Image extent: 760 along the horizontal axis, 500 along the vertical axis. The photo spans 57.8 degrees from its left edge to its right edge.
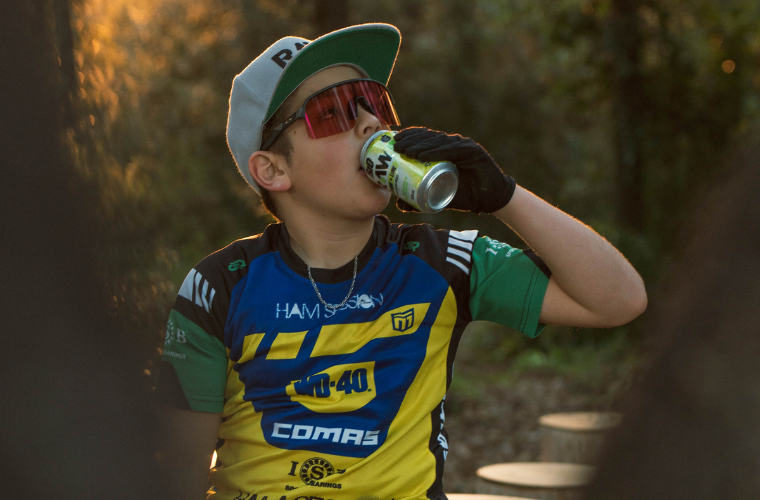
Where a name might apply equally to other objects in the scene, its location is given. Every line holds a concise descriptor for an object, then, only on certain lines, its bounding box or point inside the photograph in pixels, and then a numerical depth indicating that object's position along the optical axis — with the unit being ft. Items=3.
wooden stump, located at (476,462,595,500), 10.63
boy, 5.88
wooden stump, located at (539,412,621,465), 13.56
